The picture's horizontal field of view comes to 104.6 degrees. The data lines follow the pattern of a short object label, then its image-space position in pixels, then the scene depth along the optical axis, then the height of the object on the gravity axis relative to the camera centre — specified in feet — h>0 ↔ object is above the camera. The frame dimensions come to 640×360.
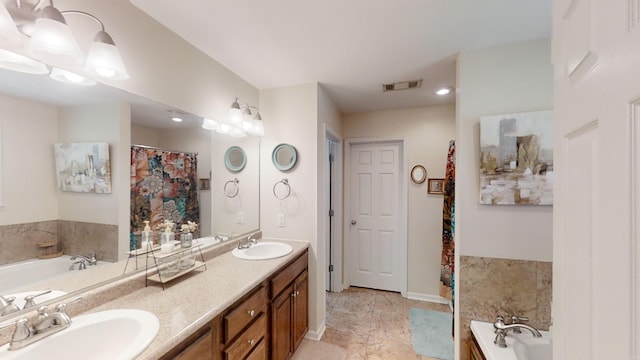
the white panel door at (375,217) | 10.59 -1.65
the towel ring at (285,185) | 7.79 -0.21
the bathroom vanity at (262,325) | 3.62 -2.74
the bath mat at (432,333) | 7.04 -4.88
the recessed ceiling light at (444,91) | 8.07 +2.96
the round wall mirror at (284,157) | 7.69 +0.71
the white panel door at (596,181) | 1.20 -0.01
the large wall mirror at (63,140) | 3.25 +0.54
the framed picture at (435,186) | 9.71 -0.27
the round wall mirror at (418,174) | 9.93 +0.21
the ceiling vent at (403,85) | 7.61 +2.98
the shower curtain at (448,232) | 8.48 -1.94
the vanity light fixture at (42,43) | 2.91 +1.73
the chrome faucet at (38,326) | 2.75 -1.74
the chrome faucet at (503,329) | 4.61 -2.95
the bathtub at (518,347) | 4.56 -3.22
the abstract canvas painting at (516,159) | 5.12 +0.43
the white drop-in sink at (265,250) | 6.64 -1.98
